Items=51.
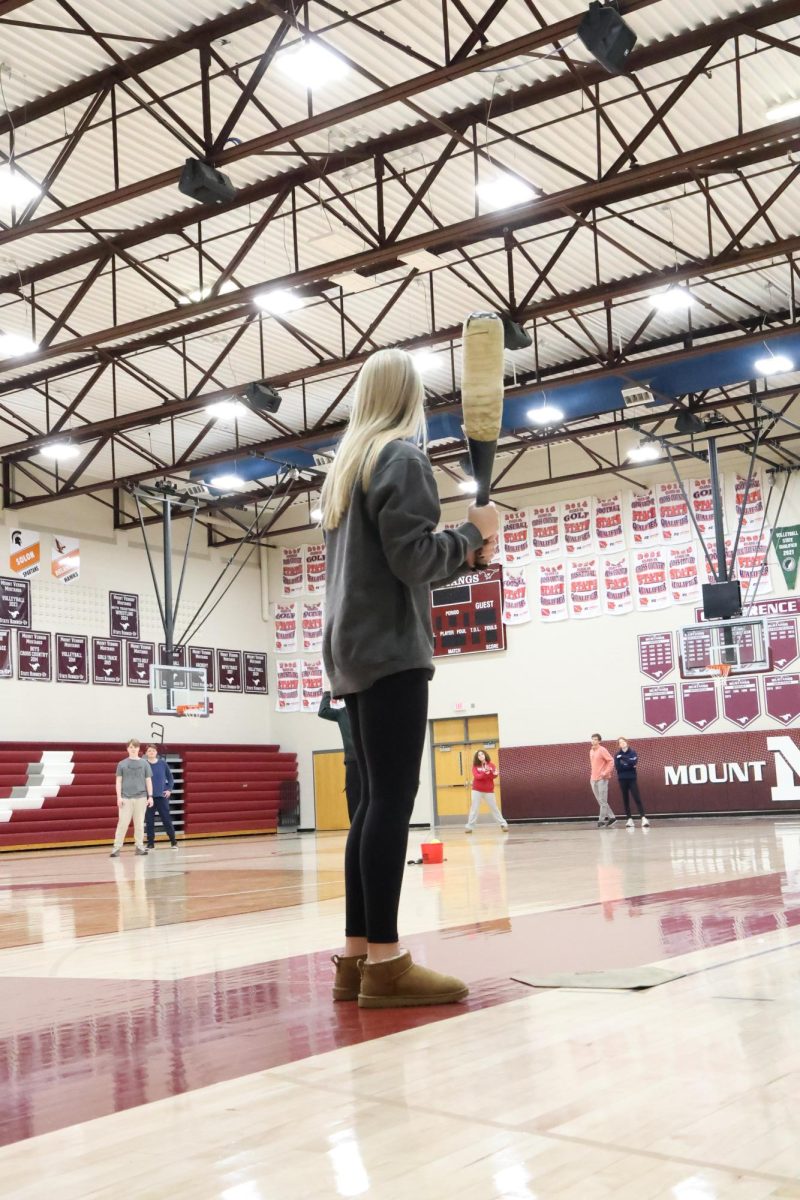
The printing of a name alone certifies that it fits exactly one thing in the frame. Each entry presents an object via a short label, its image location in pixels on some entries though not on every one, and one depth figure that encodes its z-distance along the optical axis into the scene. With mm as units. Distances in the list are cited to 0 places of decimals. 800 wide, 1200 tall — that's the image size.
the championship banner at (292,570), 30594
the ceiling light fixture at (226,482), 23594
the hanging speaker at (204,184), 11945
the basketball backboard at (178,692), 23016
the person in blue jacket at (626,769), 22406
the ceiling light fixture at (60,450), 20625
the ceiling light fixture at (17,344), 16703
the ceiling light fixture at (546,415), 19750
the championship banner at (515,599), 27125
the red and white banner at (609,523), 26094
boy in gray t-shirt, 19234
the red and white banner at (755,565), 24062
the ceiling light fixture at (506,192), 13547
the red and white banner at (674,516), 25141
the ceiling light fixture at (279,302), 15092
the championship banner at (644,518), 25625
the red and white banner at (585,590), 26156
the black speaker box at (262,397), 18734
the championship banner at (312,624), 29844
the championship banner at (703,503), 24734
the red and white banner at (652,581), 25328
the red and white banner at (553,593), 26547
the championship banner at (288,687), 30250
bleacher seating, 23578
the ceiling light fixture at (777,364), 17828
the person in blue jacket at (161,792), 21203
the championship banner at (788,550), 23672
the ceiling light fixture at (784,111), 13720
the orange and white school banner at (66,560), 25906
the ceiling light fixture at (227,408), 19125
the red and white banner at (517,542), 27297
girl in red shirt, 21281
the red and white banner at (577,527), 26516
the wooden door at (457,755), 27594
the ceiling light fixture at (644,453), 22750
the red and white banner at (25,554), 25031
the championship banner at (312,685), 29703
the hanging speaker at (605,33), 10156
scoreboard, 27516
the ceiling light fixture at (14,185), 12594
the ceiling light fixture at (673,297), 15841
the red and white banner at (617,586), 25750
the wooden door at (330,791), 29484
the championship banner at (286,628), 30453
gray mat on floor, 3236
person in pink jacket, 22375
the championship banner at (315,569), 30031
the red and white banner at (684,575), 24938
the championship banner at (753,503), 24312
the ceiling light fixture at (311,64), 11133
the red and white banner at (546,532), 26906
